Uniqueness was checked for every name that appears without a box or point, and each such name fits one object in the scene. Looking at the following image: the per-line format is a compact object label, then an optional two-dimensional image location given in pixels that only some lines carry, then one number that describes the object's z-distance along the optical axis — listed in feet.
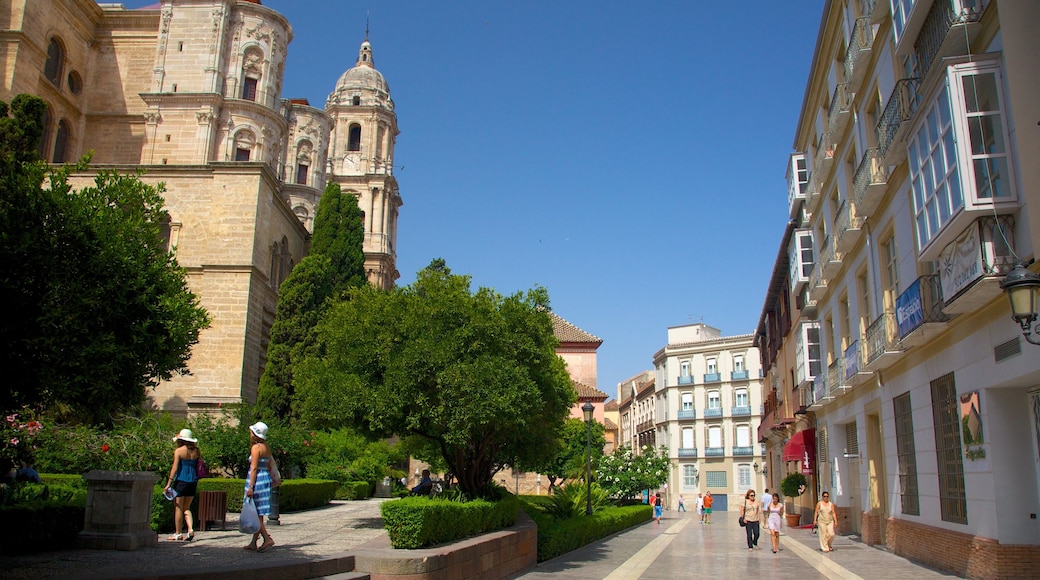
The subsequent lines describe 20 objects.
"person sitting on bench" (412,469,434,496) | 60.80
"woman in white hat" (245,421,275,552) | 29.53
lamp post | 69.97
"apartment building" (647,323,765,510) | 192.54
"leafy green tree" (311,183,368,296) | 121.70
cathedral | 95.30
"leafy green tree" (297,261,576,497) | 42.88
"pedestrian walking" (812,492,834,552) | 55.06
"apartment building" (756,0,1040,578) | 31.83
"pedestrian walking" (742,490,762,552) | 59.52
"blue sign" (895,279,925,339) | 40.98
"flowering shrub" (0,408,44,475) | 42.55
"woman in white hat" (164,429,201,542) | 34.65
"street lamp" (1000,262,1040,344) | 22.71
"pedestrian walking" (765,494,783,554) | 57.36
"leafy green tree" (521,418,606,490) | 118.32
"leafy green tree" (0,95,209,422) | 28.99
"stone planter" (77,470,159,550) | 30.35
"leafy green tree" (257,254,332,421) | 93.35
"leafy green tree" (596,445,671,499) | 105.91
